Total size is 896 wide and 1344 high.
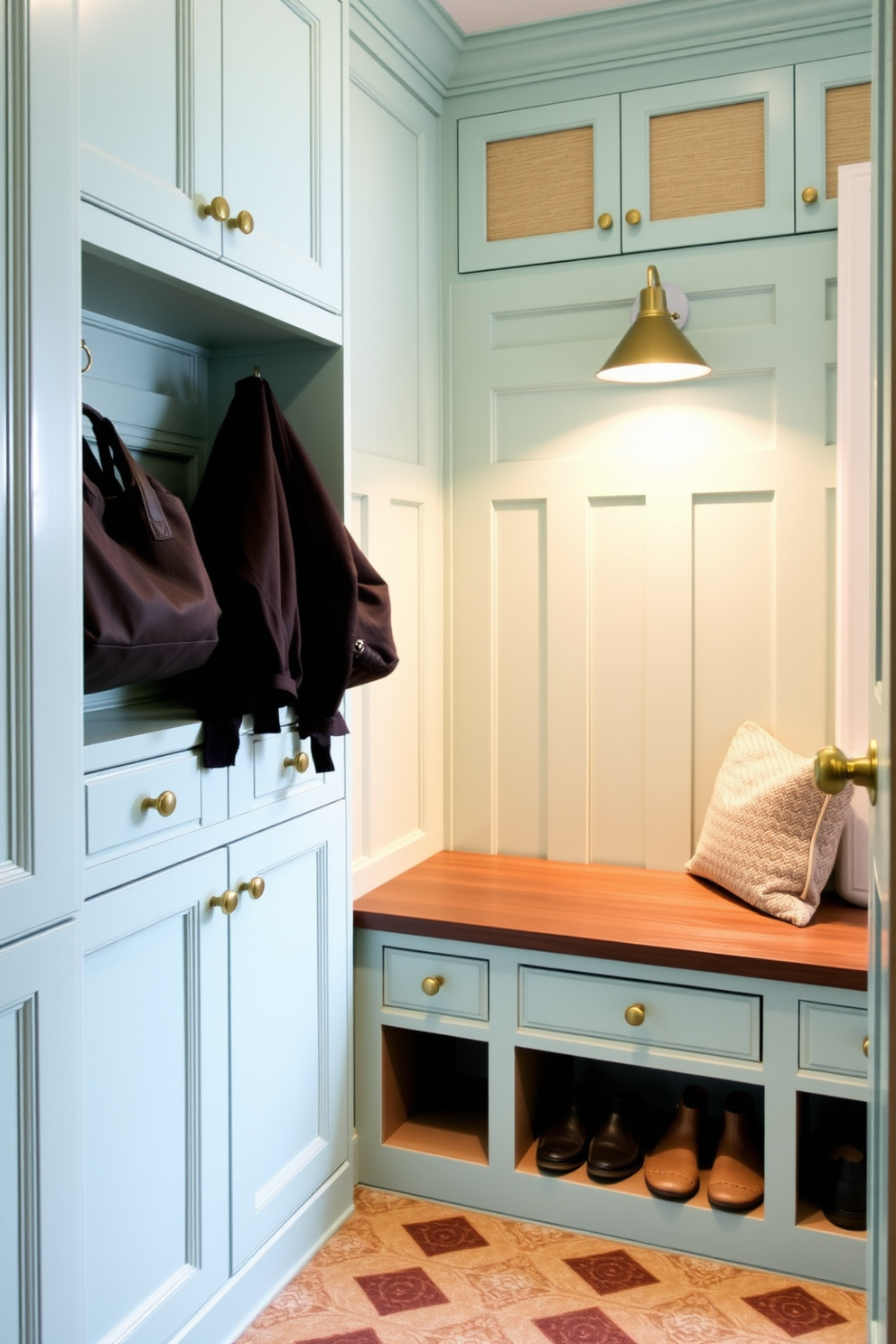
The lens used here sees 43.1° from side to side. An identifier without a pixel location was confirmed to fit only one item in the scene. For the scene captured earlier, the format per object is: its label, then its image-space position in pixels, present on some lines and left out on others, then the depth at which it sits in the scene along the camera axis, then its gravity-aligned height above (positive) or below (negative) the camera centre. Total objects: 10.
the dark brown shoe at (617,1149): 2.15 -1.01
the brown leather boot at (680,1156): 2.08 -1.02
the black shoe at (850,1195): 2.00 -1.01
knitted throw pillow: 2.25 -0.43
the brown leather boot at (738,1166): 2.04 -1.01
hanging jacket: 1.71 +0.07
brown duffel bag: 1.36 +0.06
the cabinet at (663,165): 2.45 +1.04
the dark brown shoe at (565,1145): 2.18 -1.02
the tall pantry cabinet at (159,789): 1.22 -0.22
